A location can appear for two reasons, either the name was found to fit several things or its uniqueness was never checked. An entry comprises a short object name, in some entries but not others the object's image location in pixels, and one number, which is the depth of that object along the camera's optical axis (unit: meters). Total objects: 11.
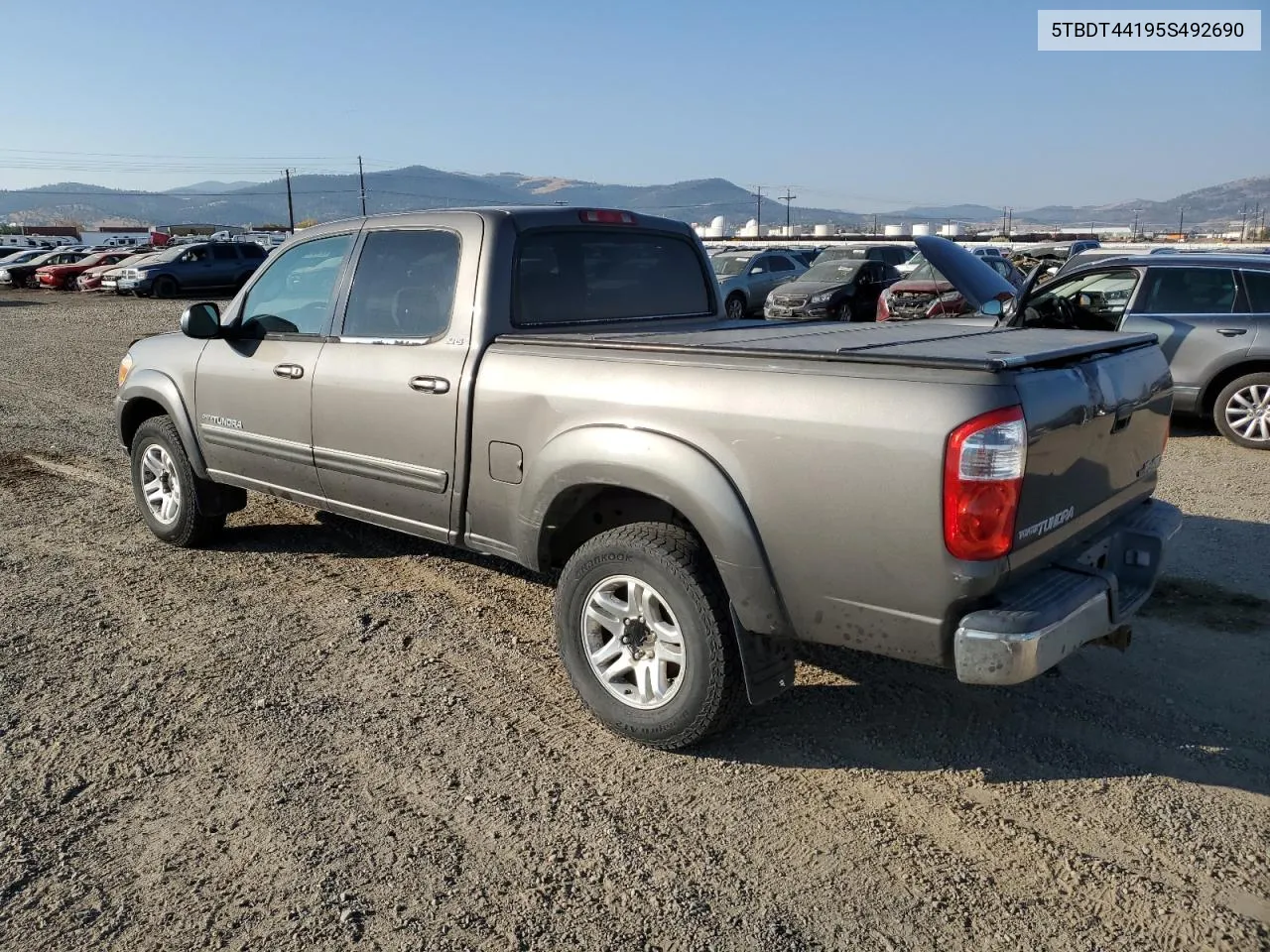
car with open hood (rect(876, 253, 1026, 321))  14.91
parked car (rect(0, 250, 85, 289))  39.09
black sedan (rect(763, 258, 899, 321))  19.48
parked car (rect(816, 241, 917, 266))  22.09
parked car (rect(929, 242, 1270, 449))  8.54
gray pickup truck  2.91
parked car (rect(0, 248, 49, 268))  41.43
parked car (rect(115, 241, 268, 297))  31.38
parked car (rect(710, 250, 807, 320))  23.56
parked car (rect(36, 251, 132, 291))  36.59
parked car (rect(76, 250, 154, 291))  34.50
